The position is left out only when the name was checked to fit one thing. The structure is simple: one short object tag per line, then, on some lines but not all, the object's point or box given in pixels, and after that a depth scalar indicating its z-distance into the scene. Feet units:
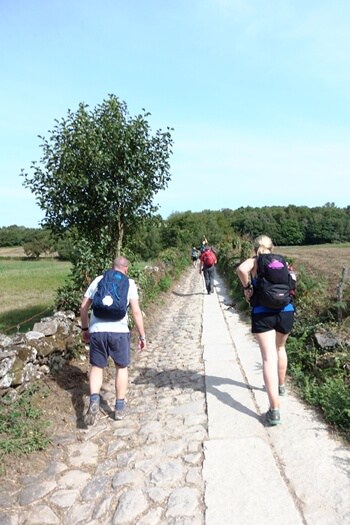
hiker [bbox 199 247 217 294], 44.82
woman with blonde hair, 12.80
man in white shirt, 14.11
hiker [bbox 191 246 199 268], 97.09
